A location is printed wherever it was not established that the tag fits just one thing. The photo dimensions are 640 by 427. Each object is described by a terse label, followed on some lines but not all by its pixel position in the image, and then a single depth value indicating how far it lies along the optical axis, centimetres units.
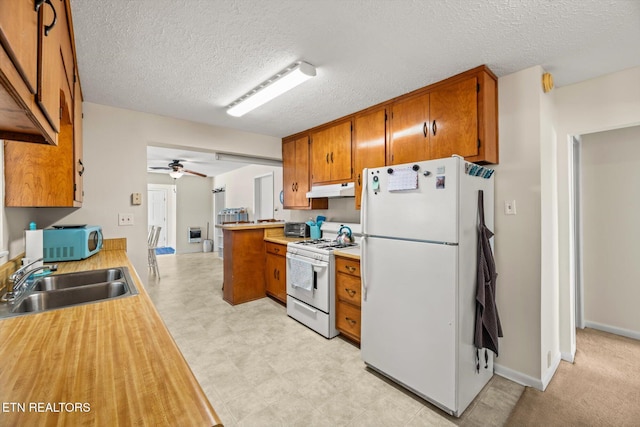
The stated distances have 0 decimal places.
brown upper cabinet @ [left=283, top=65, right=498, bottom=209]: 209
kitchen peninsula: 366
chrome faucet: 127
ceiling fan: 603
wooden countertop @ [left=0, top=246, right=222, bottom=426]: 58
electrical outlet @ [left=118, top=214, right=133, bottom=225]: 290
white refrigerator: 170
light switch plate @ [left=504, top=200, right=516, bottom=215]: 210
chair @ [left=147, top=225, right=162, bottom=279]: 514
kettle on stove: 319
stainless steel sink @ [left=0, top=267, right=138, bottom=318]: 134
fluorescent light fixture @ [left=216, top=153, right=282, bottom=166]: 377
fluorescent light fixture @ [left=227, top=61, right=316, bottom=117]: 203
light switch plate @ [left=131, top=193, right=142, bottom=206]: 297
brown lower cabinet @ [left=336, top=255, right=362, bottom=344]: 253
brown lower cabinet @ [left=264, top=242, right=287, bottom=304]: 356
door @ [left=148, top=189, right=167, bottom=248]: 813
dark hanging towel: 183
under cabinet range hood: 311
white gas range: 274
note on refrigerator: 187
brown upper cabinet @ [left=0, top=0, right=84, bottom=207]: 81
